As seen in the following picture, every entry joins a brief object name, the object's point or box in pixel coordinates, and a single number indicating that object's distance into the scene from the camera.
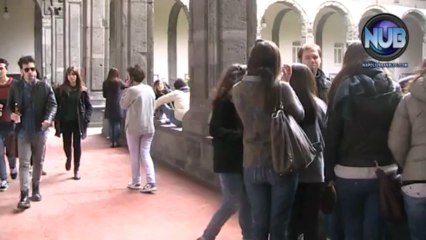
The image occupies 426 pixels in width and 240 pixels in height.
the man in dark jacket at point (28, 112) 6.12
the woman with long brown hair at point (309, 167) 3.67
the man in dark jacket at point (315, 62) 4.27
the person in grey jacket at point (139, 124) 6.93
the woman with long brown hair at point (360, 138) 3.21
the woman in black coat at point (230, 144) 4.31
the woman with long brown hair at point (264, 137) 3.51
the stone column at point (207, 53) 7.26
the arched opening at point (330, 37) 30.66
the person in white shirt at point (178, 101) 9.40
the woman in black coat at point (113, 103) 11.27
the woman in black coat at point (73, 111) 7.89
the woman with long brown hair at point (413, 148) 2.92
